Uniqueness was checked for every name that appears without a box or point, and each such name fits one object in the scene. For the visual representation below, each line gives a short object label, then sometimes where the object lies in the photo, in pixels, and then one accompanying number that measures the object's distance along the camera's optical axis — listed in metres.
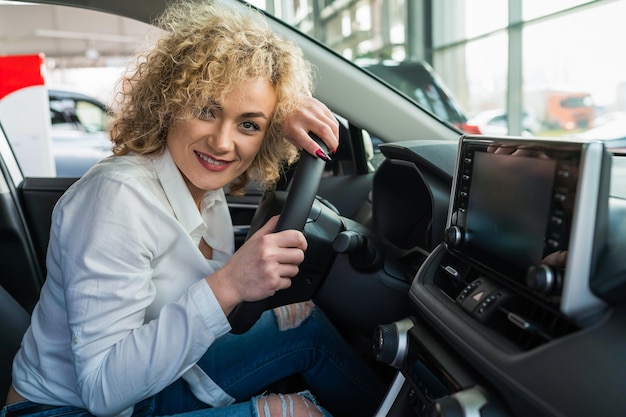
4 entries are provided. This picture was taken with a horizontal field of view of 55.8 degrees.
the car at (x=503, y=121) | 7.04
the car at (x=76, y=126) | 4.77
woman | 0.96
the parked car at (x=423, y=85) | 3.69
